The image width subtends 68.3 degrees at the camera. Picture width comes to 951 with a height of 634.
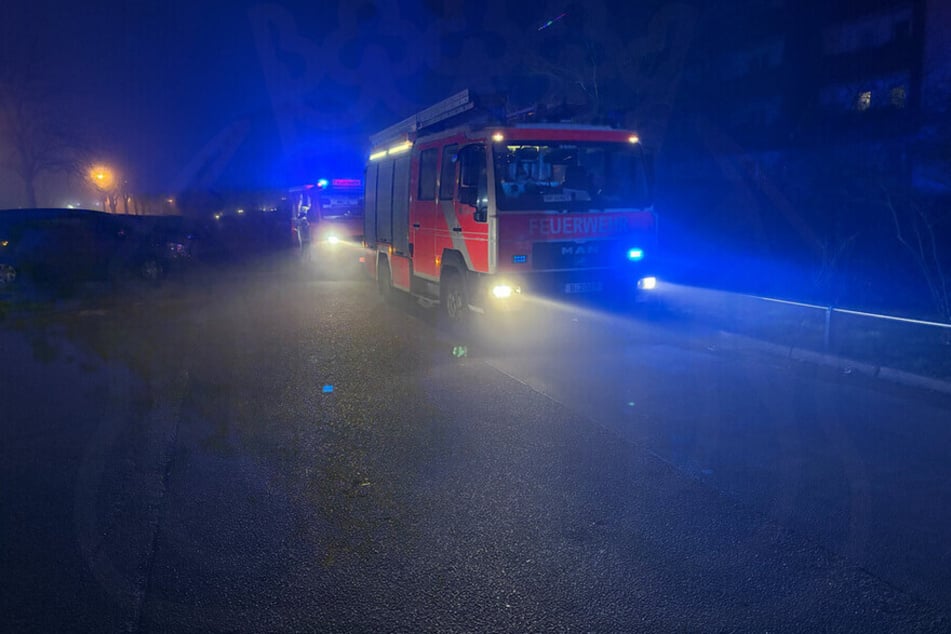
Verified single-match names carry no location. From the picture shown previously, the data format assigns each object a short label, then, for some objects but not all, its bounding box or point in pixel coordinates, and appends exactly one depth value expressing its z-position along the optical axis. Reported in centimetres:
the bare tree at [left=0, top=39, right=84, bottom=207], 3366
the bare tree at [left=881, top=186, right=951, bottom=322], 1366
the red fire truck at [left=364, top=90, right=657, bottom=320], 952
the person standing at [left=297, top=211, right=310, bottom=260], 3145
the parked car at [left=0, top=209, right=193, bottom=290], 1527
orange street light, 4534
